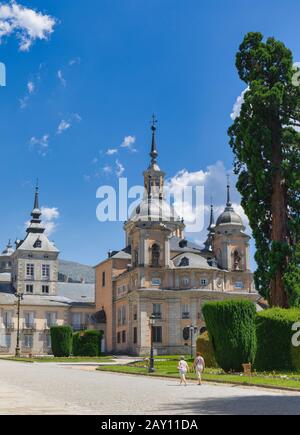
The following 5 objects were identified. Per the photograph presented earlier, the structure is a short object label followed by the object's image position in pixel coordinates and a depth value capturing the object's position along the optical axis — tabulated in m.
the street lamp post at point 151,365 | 32.47
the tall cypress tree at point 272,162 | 36.50
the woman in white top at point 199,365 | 24.40
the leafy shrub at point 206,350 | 34.19
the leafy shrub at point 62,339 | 60.16
